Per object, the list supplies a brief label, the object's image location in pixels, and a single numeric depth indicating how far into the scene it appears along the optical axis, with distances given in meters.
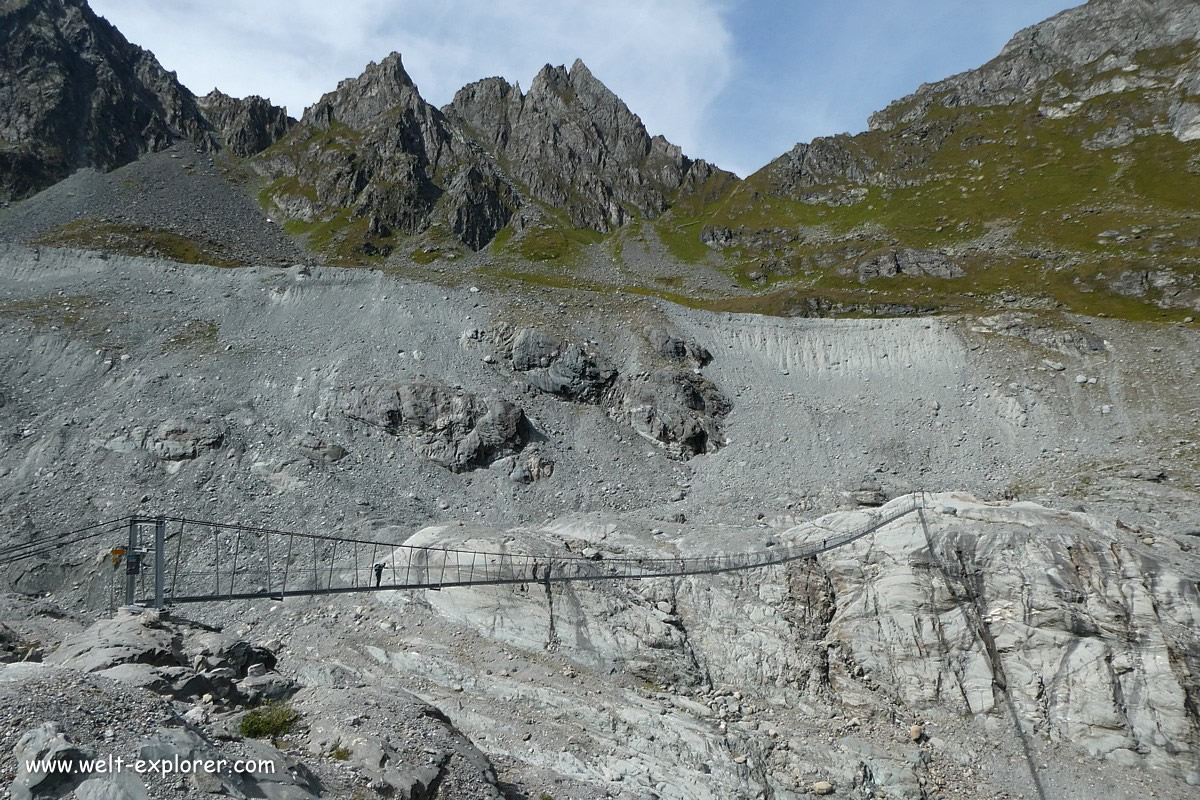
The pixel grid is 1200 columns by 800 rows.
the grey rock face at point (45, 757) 8.88
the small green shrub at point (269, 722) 14.26
